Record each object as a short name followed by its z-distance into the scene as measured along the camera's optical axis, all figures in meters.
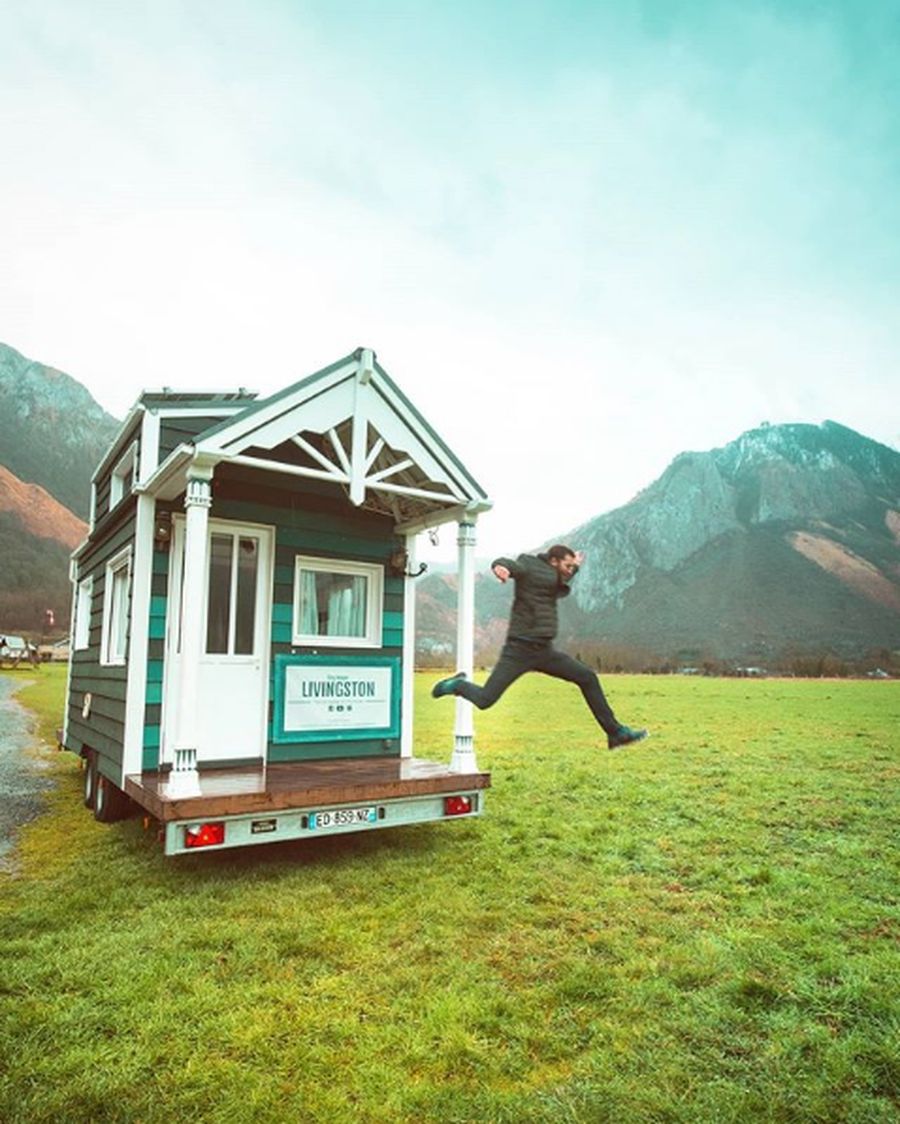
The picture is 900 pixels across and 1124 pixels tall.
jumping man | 5.09
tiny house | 6.00
